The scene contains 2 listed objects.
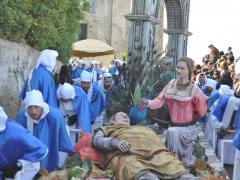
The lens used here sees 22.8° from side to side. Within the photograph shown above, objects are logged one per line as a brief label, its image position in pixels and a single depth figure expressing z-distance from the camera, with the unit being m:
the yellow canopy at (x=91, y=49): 27.80
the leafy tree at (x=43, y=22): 10.52
